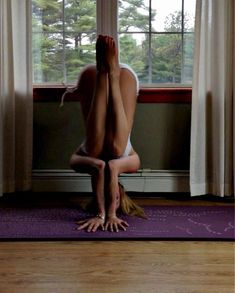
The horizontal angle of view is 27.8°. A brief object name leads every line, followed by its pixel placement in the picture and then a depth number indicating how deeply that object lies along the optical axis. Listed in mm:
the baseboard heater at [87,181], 3467
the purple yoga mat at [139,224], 2523
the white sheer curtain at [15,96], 3240
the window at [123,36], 3484
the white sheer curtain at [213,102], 3209
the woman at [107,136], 2693
